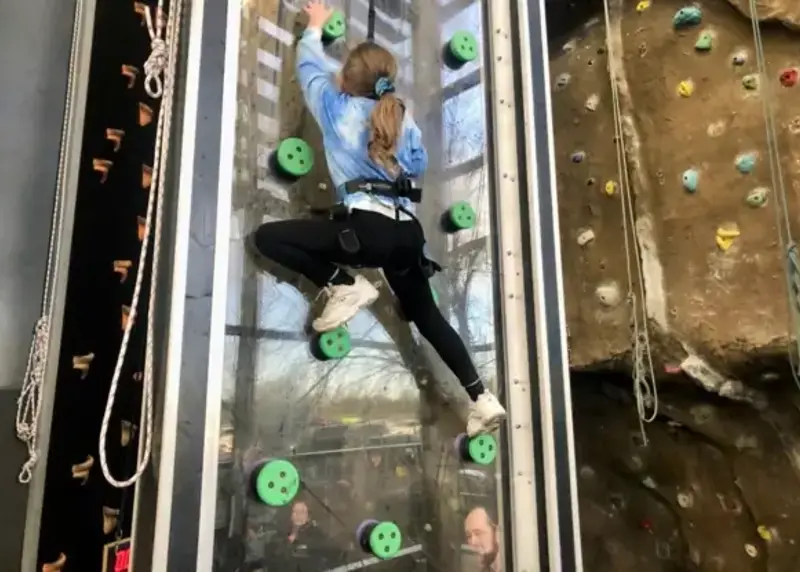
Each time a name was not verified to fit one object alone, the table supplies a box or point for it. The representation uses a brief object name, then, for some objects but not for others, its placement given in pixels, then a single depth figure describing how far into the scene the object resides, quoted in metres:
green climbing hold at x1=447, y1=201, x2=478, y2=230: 1.50
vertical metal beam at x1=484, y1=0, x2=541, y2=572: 1.36
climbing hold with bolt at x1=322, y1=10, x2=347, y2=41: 1.36
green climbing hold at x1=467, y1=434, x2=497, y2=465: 1.39
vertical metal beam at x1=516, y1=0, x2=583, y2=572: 1.35
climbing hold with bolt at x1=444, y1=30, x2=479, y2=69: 1.54
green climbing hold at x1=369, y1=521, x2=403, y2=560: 1.24
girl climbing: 1.24
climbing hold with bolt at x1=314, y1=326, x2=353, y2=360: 1.28
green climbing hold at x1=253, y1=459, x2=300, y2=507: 1.07
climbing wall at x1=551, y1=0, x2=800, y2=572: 1.69
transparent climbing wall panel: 1.16
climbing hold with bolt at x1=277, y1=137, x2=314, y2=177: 1.25
